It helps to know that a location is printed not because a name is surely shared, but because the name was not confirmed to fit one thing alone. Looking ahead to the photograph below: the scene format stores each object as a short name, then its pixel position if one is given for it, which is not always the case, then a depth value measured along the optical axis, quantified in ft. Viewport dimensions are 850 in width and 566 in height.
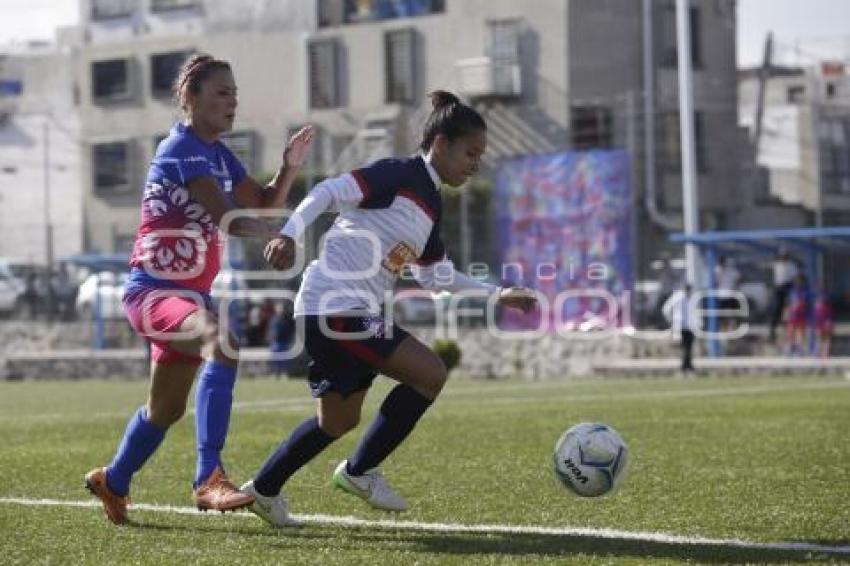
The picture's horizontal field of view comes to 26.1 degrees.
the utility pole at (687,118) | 110.83
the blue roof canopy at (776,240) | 97.45
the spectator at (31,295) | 125.08
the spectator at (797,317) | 98.99
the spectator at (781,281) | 102.32
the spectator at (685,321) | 93.81
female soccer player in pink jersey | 25.13
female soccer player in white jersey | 24.70
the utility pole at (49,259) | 124.88
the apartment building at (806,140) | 157.79
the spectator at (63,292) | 124.26
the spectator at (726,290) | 103.65
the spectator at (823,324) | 98.48
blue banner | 108.17
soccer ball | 25.75
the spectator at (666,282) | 107.55
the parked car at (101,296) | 121.49
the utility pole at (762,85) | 157.89
